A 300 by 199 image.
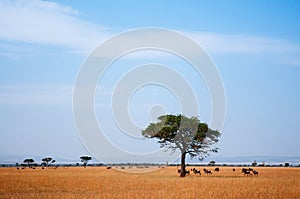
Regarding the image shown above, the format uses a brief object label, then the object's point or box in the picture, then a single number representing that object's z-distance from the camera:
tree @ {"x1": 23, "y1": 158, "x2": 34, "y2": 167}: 164.75
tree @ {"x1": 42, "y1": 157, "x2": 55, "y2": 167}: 167.25
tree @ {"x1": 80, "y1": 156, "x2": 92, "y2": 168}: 161.75
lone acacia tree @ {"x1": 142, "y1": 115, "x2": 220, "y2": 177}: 57.16
